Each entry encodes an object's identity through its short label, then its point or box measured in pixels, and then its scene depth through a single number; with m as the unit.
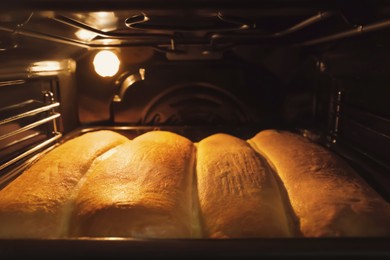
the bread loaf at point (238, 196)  0.59
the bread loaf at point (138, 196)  0.59
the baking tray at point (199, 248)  0.43
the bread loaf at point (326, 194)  0.58
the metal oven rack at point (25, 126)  0.84
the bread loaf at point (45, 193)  0.61
